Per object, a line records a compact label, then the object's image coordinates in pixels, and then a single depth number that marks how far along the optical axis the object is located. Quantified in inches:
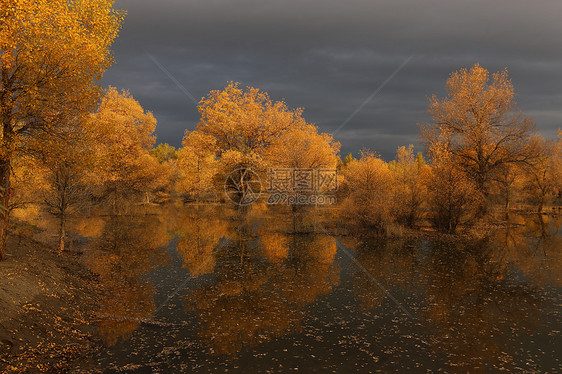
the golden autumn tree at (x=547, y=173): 2185.0
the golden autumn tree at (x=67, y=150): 604.3
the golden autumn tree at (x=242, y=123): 1502.2
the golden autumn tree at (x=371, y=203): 1285.7
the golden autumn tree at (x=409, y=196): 1385.2
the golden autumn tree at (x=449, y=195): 1317.7
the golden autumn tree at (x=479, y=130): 1609.3
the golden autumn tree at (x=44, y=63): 549.6
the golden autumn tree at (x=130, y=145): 1871.3
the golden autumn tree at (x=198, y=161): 1535.4
